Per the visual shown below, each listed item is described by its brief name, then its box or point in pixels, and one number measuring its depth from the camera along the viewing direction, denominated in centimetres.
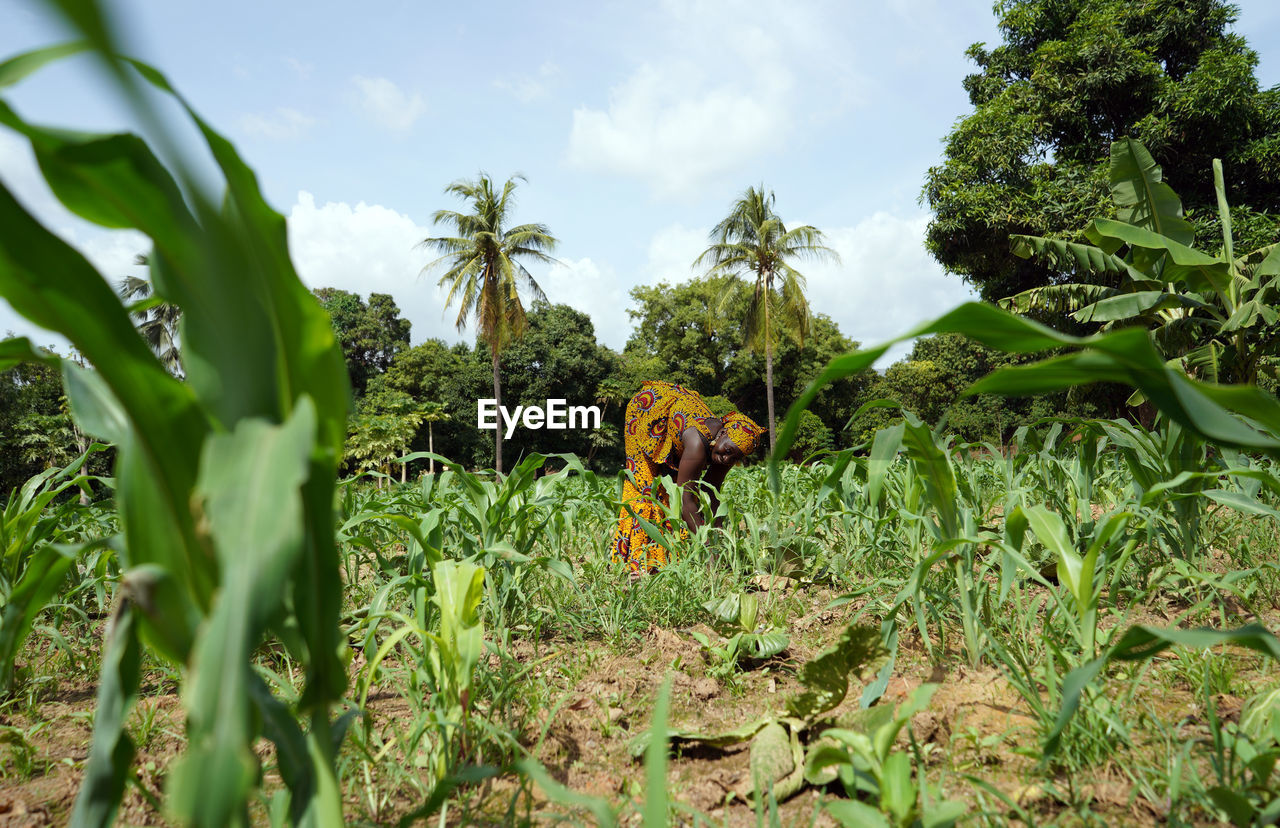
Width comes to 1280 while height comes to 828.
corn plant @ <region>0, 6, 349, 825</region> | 54
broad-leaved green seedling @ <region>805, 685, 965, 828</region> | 86
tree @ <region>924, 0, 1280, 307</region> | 1175
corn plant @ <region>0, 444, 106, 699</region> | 83
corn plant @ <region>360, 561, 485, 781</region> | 120
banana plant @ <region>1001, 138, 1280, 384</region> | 409
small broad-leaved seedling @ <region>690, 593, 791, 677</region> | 188
